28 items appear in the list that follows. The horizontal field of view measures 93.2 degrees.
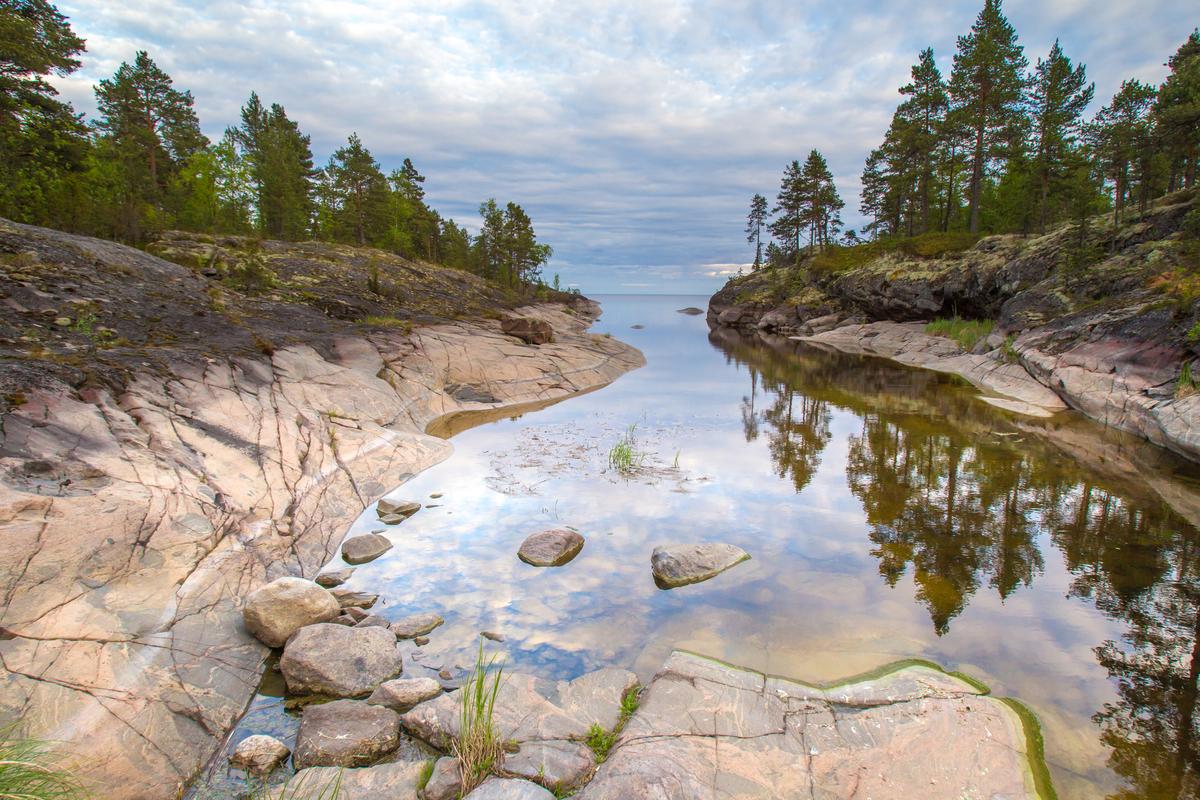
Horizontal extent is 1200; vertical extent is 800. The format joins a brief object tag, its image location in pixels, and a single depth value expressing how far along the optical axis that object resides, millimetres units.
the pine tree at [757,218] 103438
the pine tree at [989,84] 42562
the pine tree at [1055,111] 40844
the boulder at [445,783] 5148
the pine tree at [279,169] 52847
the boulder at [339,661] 6883
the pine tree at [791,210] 76750
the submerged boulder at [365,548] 10672
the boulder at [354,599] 9000
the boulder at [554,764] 5336
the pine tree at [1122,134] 33594
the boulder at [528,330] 33344
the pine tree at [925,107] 52172
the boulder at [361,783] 5188
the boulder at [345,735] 5688
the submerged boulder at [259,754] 5660
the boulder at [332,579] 9672
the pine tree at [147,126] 45000
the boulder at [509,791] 4953
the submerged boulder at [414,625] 8227
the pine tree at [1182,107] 28484
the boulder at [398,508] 12750
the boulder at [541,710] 5984
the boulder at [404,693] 6543
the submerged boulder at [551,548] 10625
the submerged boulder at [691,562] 10000
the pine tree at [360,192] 57812
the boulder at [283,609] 7617
